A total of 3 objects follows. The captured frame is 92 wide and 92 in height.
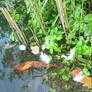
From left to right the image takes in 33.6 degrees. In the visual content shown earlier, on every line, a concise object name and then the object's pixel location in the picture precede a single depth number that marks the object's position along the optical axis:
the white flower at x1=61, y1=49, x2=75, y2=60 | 1.51
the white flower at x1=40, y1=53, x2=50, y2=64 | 1.55
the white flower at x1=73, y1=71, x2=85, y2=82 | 1.32
